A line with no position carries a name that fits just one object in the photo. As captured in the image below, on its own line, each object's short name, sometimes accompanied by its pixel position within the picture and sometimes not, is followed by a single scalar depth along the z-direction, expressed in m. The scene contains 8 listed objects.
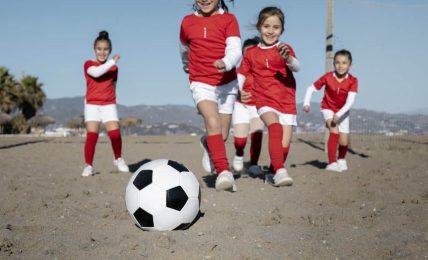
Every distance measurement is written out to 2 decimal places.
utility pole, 9.81
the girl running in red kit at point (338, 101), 6.91
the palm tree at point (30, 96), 44.16
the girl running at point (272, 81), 5.21
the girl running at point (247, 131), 6.26
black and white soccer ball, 3.27
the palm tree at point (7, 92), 40.00
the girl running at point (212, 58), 4.52
